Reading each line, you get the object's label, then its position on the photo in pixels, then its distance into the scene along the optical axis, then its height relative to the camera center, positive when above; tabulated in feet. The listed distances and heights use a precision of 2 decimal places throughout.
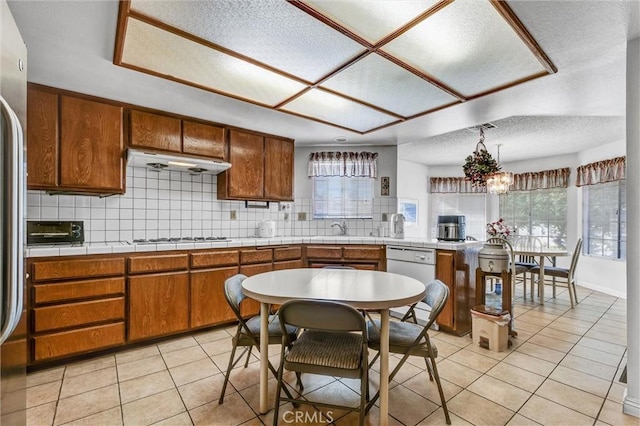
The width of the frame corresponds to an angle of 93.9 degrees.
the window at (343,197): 14.15 +0.69
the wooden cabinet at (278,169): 12.04 +1.75
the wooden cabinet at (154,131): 8.96 +2.47
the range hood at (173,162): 8.71 +1.53
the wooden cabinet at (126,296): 7.10 -2.32
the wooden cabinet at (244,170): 11.07 +1.58
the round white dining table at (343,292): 5.08 -1.49
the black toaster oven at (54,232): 7.95 -0.59
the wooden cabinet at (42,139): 7.49 +1.83
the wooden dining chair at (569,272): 12.86 -2.64
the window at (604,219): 14.49 -0.36
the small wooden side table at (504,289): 9.25 -2.44
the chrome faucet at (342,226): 13.60 -0.67
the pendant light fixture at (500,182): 14.88 +1.50
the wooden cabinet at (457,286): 9.51 -2.40
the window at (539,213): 17.83 -0.07
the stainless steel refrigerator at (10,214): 2.93 -0.03
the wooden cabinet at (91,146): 7.97 +1.81
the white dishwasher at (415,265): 10.06 -1.87
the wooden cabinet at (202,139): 9.91 +2.47
